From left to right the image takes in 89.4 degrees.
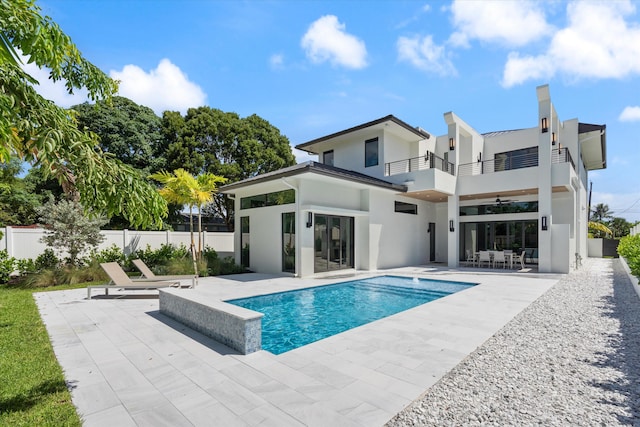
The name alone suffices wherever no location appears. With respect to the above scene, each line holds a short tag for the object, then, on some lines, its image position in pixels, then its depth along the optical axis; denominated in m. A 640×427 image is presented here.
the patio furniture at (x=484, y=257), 16.92
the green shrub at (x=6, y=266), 12.09
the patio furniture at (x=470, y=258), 18.33
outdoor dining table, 16.38
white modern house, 14.56
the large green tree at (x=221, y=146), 23.12
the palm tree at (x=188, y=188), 15.27
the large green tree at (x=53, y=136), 2.84
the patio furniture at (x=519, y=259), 16.07
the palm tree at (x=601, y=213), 54.56
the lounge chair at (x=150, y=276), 10.67
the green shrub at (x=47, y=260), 12.93
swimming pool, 6.93
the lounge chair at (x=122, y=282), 9.47
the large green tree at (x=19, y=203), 20.23
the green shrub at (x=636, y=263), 9.05
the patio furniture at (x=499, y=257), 16.45
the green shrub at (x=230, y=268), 15.53
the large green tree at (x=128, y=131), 21.98
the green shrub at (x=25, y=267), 12.70
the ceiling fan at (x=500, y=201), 18.22
